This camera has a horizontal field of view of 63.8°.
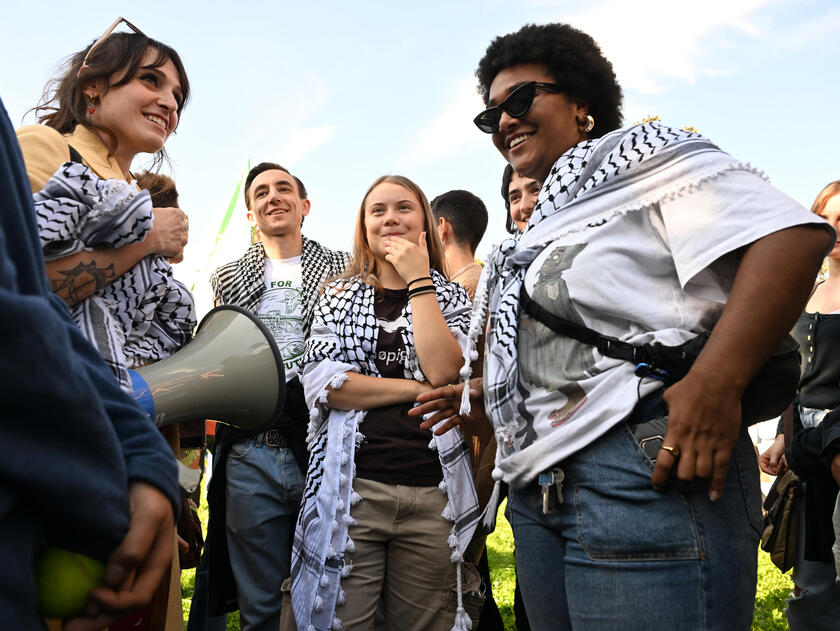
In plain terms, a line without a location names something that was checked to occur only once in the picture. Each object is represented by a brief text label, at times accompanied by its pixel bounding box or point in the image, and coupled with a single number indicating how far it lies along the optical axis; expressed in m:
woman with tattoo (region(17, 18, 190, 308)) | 2.19
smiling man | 3.23
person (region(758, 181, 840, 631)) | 3.02
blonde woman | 2.57
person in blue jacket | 0.73
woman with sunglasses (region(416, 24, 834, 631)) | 1.35
